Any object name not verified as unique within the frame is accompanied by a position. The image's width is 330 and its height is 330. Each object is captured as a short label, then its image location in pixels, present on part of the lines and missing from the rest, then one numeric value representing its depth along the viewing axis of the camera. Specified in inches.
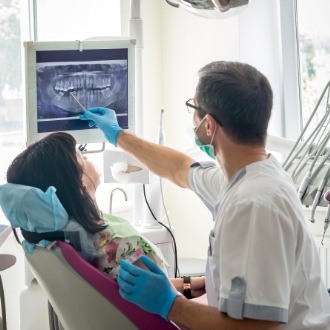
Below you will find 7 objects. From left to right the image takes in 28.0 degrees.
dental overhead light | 85.0
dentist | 58.7
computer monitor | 89.1
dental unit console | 93.2
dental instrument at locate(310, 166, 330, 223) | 91.5
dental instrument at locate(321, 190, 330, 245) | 88.9
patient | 73.0
